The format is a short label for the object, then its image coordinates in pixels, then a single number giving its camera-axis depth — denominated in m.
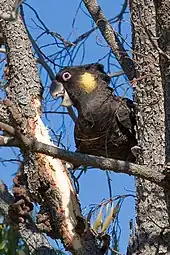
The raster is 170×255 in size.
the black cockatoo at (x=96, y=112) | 5.97
